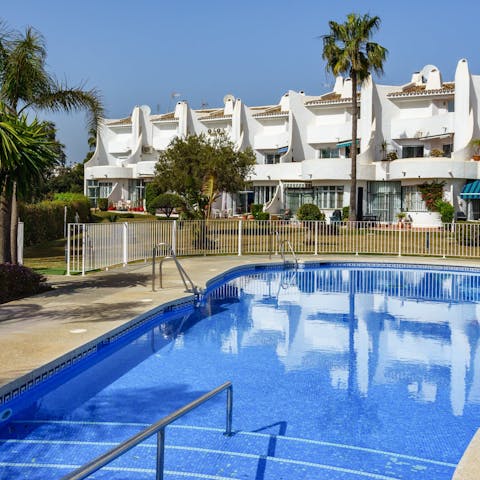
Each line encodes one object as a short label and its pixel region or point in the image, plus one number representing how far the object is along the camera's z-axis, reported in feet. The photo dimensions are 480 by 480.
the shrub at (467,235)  77.76
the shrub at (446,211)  124.77
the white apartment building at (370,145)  132.67
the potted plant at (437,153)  135.95
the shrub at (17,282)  42.60
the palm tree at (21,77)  49.49
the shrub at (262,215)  135.44
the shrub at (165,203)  142.62
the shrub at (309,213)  116.47
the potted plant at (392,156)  140.05
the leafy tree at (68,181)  232.94
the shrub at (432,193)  130.31
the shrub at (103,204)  192.60
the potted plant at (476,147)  131.74
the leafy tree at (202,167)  104.47
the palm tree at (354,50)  115.34
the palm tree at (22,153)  37.13
